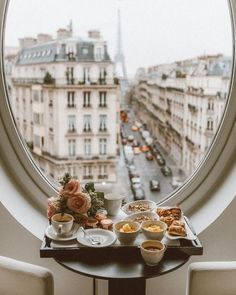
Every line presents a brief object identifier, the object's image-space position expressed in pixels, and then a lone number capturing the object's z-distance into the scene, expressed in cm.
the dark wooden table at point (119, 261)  150
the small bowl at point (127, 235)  162
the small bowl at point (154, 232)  164
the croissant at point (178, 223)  176
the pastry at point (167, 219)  182
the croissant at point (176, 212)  190
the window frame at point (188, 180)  234
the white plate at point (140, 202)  197
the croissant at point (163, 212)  191
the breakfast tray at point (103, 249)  160
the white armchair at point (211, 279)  175
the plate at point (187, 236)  166
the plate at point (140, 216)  186
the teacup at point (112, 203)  191
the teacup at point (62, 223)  165
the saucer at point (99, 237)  162
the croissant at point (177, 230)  168
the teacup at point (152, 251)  151
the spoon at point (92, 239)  163
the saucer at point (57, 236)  166
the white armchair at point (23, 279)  169
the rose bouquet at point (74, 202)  169
